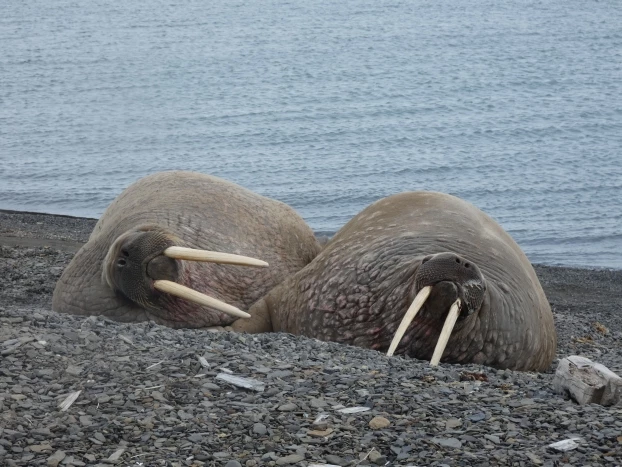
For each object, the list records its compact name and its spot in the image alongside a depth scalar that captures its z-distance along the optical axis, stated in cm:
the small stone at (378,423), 898
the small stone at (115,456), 829
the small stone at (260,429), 879
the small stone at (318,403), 943
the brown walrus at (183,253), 1428
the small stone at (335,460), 826
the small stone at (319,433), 877
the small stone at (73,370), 1023
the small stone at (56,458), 823
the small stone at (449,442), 856
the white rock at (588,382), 1022
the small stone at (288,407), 933
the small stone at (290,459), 825
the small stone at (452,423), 898
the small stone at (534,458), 819
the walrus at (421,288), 1249
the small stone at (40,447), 846
